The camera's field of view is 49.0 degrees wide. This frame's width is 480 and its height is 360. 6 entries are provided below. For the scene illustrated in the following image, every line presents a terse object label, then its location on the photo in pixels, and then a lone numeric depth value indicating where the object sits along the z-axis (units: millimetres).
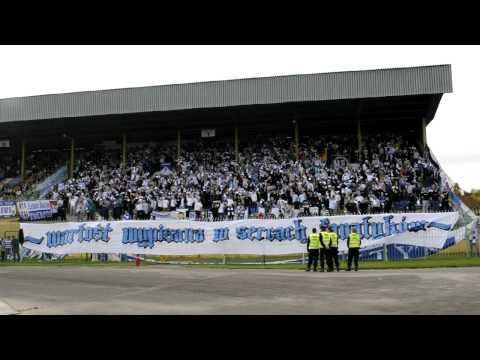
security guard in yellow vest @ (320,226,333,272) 18188
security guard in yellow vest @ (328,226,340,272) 18188
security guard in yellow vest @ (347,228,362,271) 18250
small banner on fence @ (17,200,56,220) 30281
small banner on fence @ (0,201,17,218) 31928
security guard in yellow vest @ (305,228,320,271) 18266
